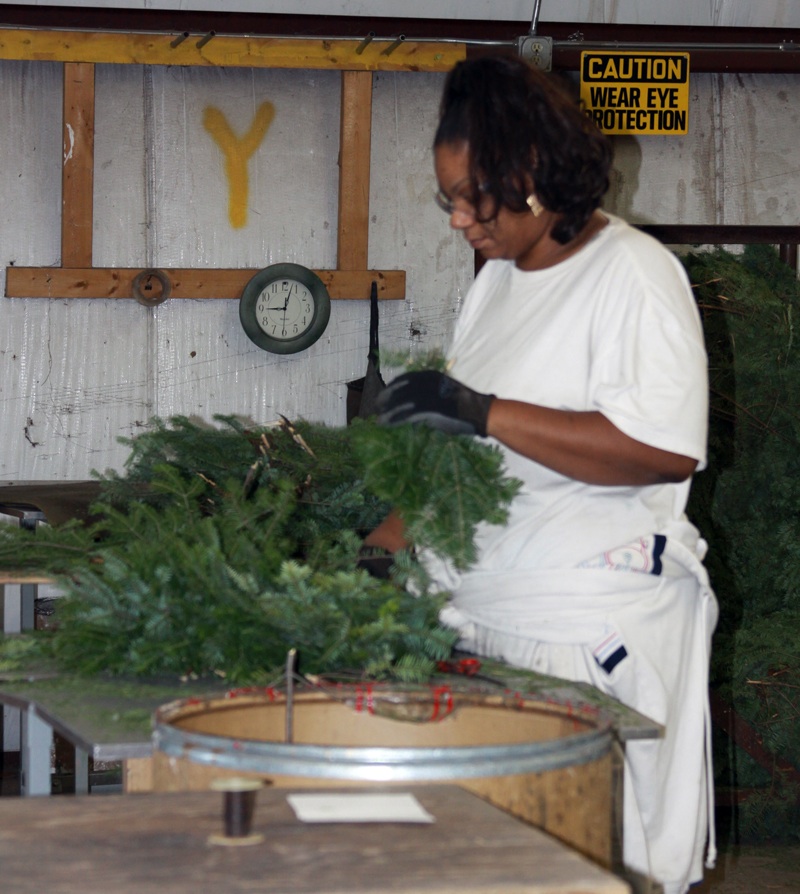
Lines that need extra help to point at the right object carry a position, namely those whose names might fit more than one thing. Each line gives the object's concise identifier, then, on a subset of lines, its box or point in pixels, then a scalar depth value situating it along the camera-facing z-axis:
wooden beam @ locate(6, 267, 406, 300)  6.01
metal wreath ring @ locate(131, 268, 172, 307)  6.10
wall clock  6.16
